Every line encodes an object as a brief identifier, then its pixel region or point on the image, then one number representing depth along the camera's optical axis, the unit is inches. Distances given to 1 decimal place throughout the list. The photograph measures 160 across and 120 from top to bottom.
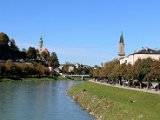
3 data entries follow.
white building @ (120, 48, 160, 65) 5030.0
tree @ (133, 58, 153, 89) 3112.7
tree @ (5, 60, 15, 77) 6903.1
